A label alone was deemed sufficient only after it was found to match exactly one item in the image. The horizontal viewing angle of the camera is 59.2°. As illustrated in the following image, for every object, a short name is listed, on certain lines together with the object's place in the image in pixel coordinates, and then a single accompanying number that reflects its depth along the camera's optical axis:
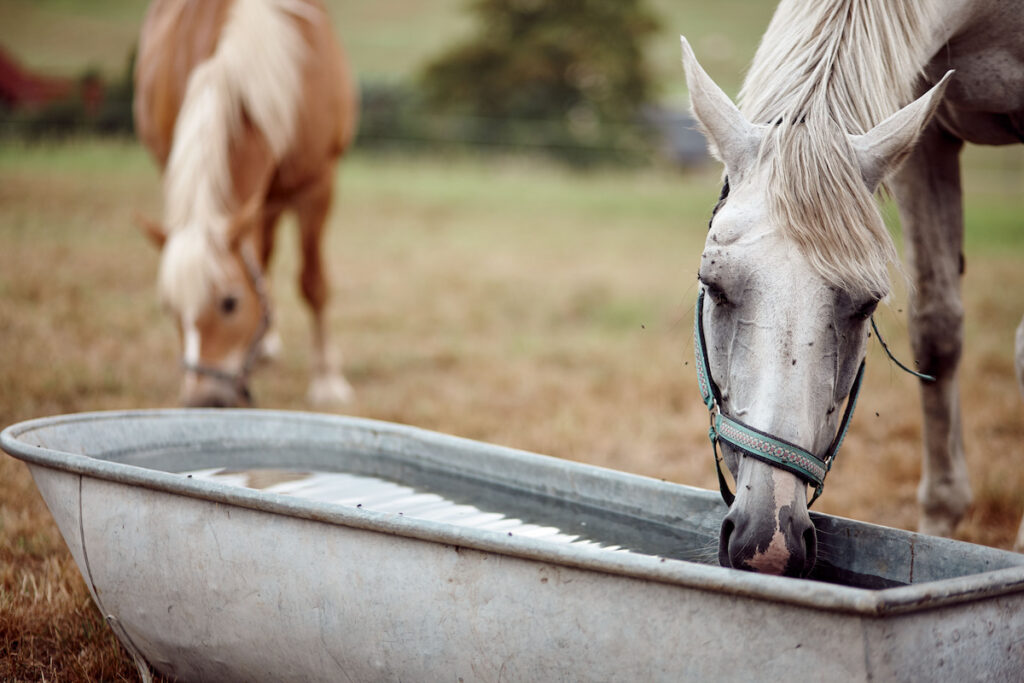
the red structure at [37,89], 14.93
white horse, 1.67
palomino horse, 3.86
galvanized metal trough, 1.45
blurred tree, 30.72
